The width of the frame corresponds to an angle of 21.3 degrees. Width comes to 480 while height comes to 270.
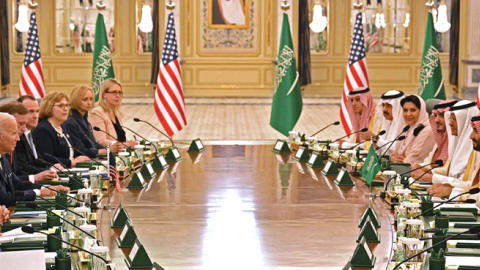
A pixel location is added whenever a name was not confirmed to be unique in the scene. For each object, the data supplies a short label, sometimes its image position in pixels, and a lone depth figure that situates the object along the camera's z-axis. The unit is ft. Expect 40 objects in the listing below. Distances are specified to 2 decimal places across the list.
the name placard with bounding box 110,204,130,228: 18.59
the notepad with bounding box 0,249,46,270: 13.77
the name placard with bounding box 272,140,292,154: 33.03
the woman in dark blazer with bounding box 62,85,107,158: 32.10
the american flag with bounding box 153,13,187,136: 46.07
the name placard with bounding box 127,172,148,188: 24.46
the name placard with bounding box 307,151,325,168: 28.90
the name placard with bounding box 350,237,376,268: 15.22
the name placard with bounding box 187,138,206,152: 33.42
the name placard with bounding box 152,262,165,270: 15.03
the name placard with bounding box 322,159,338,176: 26.94
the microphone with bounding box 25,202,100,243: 15.79
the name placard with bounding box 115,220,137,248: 16.73
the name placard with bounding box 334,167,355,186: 25.01
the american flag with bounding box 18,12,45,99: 53.04
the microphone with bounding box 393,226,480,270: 13.73
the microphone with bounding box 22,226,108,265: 13.57
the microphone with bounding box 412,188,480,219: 16.84
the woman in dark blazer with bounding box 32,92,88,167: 29.45
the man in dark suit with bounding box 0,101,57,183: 24.09
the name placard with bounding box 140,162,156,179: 26.34
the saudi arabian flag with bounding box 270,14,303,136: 48.48
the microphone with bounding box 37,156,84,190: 23.16
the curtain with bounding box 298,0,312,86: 91.10
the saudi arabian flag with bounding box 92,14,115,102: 53.78
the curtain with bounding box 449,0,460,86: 89.87
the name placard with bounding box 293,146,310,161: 30.53
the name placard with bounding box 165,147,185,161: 30.35
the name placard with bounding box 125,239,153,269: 15.15
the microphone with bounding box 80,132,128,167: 27.52
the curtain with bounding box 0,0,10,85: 88.78
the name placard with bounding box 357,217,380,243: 17.23
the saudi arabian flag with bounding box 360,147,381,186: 23.61
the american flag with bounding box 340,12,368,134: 50.94
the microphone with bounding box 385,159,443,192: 21.79
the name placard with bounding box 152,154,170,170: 28.37
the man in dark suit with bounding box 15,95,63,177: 27.02
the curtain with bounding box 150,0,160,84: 90.92
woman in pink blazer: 35.15
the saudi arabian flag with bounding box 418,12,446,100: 53.92
